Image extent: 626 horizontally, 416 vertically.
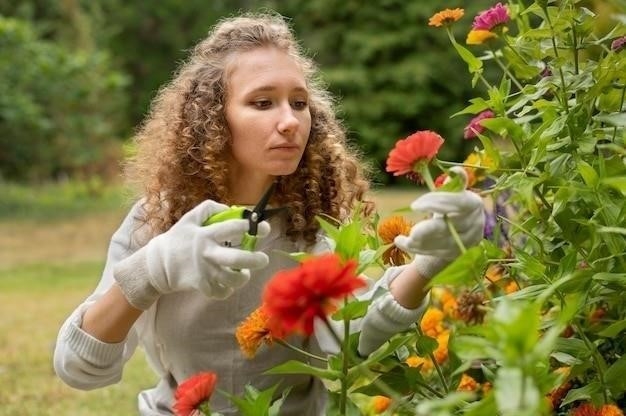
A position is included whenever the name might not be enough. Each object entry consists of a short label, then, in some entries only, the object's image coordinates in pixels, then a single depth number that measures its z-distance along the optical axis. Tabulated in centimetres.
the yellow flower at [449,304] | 241
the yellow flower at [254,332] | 157
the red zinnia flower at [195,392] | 142
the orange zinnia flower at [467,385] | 208
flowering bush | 142
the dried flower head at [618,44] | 184
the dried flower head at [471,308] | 229
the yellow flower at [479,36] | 200
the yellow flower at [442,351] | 222
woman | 178
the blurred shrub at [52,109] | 1111
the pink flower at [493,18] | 198
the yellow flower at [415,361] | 211
